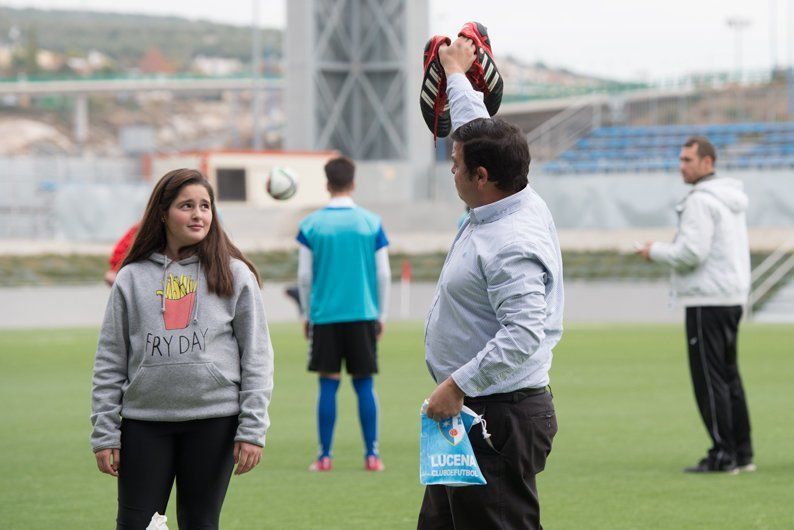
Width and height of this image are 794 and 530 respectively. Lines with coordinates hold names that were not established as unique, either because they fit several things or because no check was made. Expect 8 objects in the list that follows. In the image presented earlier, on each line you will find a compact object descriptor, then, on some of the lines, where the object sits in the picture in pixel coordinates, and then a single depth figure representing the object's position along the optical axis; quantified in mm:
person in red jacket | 13962
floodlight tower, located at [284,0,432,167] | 66102
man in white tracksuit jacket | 13638
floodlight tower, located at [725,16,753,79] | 115976
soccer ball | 16442
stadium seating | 62331
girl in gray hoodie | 7457
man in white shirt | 6831
